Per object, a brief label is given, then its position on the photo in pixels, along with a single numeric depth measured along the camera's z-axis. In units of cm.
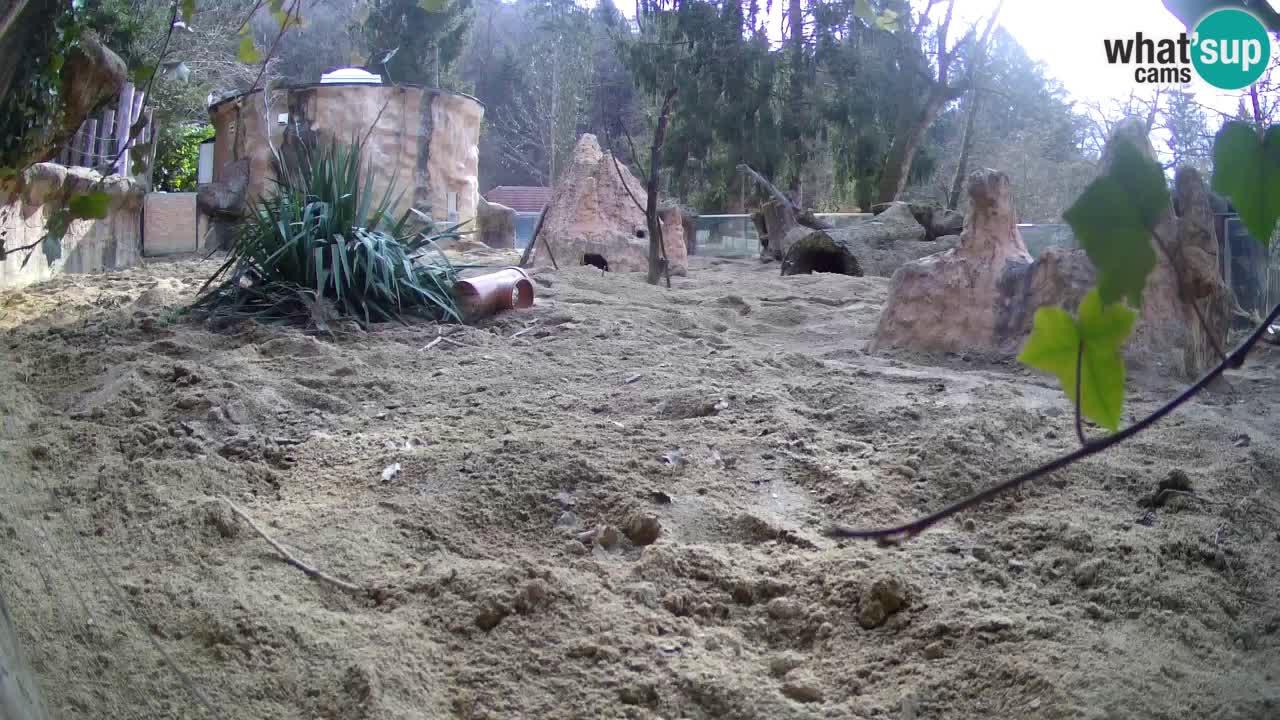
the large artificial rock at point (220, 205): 1202
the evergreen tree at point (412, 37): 1938
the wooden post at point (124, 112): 840
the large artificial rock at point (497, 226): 1266
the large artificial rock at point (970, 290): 387
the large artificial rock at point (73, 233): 552
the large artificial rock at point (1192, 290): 350
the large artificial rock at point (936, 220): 977
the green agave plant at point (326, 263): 418
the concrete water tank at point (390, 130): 1301
